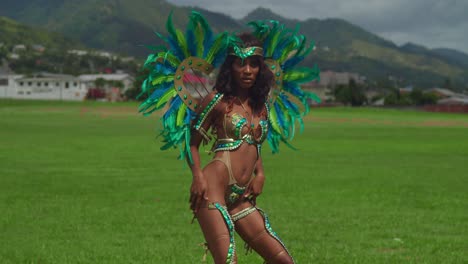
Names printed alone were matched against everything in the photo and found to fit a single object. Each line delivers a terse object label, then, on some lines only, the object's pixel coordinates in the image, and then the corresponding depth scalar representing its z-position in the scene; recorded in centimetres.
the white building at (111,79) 16512
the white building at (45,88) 15400
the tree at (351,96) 13812
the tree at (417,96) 13895
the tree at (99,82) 15825
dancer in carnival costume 593
